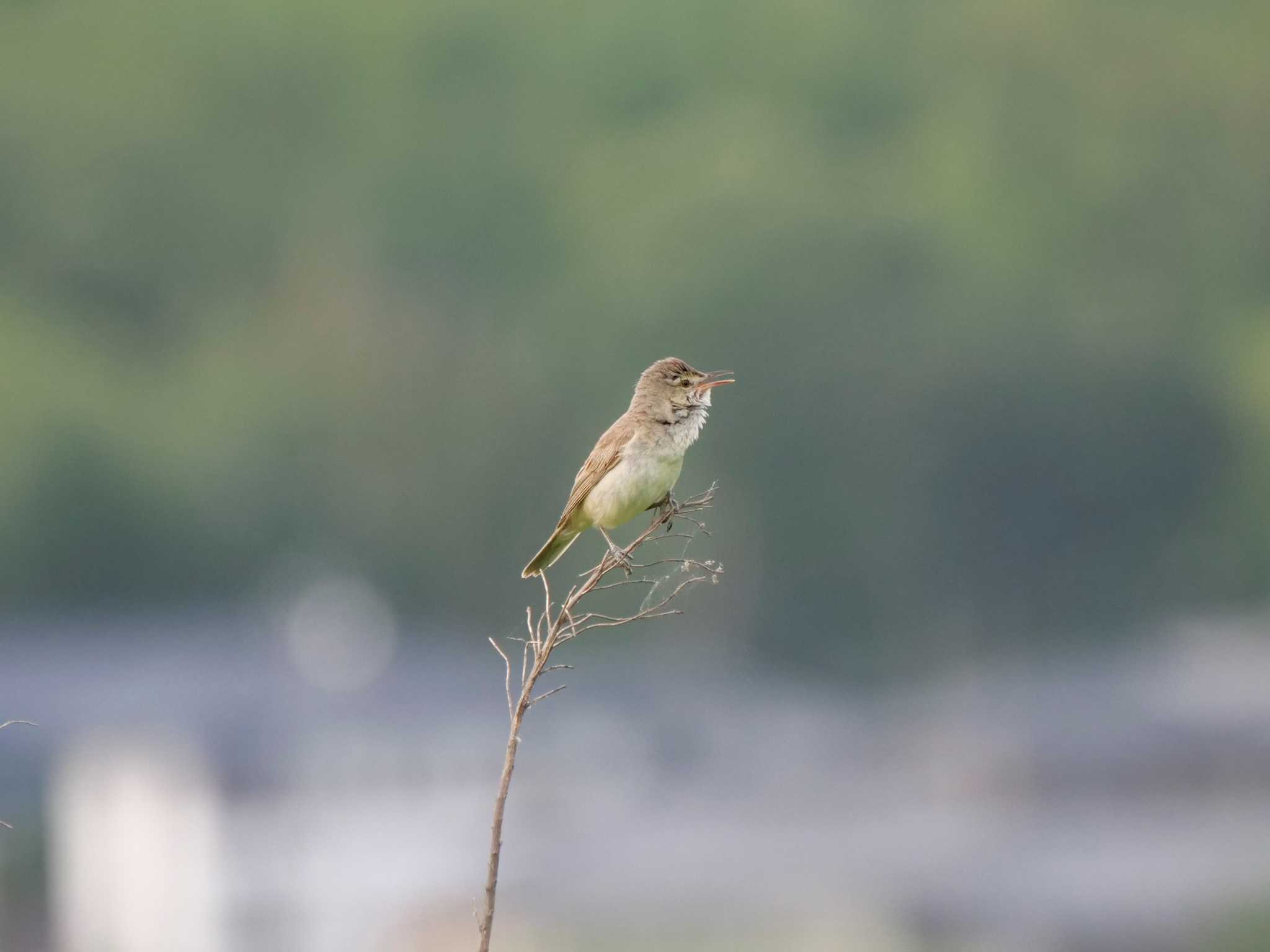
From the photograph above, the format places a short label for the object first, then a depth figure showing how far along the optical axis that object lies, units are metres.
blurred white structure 50.03
